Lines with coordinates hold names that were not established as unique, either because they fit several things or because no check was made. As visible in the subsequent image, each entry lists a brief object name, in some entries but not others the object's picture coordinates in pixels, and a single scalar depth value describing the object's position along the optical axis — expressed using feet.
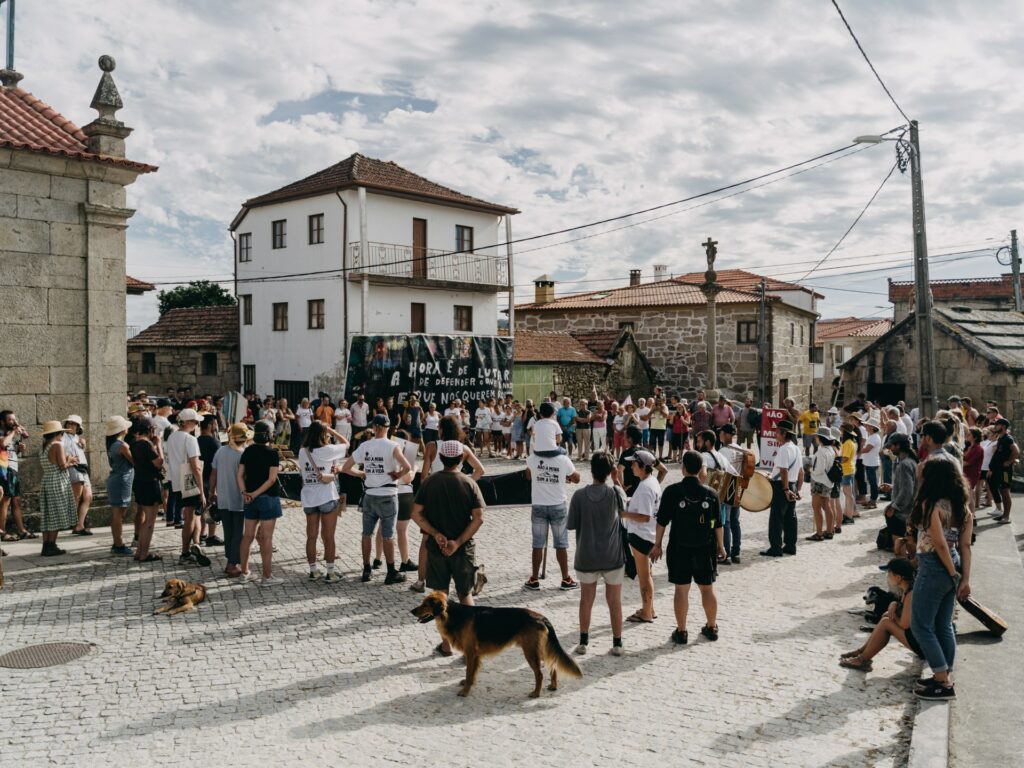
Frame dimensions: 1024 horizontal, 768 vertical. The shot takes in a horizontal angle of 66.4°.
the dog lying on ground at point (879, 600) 21.74
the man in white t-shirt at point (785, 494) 31.50
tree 158.30
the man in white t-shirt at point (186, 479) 29.89
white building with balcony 86.58
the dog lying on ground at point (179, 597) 24.22
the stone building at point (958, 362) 61.46
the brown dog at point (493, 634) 17.88
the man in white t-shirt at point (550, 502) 26.71
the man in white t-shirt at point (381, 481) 26.66
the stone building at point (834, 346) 160.15
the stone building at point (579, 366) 97.45
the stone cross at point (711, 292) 86.12
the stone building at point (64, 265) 36.42
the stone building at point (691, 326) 108.88
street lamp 45.42
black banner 82.64
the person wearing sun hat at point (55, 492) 31.45
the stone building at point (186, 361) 93.81
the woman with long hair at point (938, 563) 17.83
